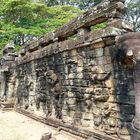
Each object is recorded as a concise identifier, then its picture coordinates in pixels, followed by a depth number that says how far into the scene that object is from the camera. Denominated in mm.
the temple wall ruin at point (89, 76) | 3405
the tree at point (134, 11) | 13461
